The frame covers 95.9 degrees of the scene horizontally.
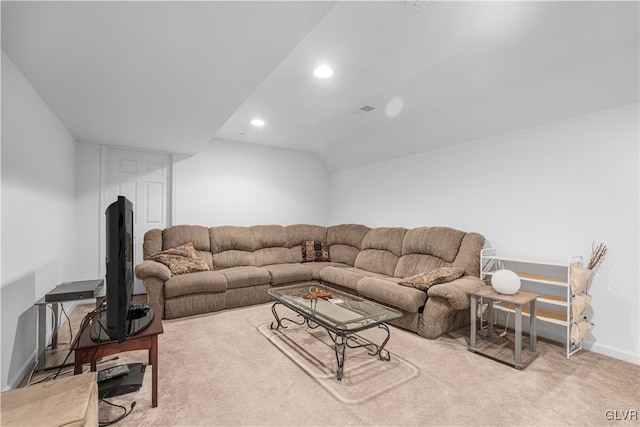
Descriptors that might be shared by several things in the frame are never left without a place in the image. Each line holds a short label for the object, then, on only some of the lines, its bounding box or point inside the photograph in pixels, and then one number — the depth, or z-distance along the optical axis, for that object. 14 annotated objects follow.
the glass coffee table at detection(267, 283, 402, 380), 2.18
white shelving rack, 2.49
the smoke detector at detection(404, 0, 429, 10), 1.67
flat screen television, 1.56
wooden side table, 2.28
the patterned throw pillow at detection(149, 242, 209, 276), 3.59
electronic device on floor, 1.88
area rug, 1.96
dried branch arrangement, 2.52
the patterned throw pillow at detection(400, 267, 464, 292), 2.92
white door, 4.16
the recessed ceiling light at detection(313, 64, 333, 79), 2.46
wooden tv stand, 1.54
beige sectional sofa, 2.92
